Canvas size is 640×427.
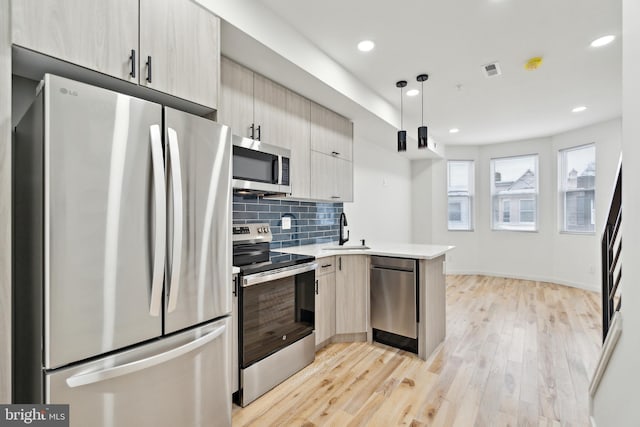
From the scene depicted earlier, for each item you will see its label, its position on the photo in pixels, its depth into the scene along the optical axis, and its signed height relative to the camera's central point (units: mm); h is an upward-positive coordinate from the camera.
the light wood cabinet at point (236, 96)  2215 +890
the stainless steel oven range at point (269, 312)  2033 -722
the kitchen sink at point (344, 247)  3034 -344
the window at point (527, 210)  5840 +55
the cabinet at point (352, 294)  2920 -769
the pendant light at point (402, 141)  2864 +693
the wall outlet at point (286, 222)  3090 -82
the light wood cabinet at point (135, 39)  1133 +759
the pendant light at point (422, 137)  2836 +714
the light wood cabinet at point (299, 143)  2783 +663
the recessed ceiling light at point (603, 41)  2496 +1426
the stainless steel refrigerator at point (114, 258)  1104 -174
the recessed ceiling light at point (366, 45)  2576 +1442
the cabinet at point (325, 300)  2707 -786
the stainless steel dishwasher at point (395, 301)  2721 -812
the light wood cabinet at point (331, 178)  3049 +387
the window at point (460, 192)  6383 +441
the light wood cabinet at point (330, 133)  3084 +881
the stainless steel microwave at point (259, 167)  2217 +370
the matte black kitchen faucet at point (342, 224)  3402 -117
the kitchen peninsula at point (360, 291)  2682 -723
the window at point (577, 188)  5012 +416
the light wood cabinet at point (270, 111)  2462 +866
